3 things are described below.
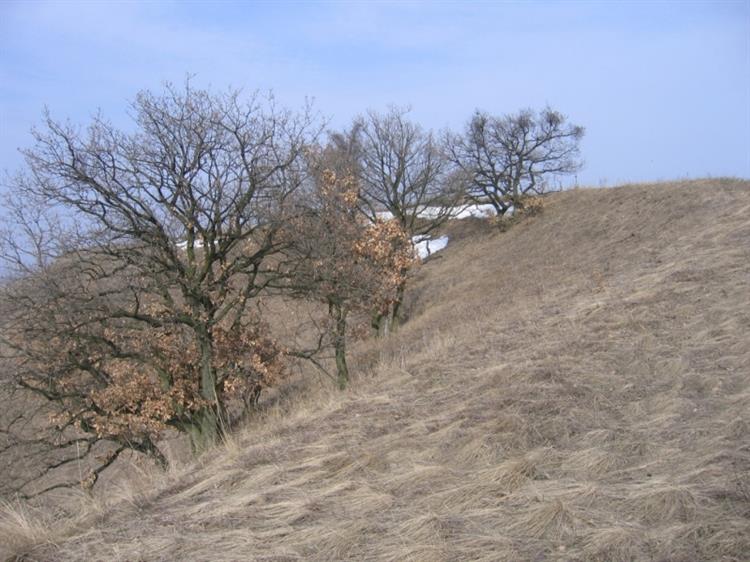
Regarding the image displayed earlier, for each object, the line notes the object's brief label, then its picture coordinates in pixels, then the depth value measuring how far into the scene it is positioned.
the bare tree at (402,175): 24.05
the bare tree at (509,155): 30.28
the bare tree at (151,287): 11.09
